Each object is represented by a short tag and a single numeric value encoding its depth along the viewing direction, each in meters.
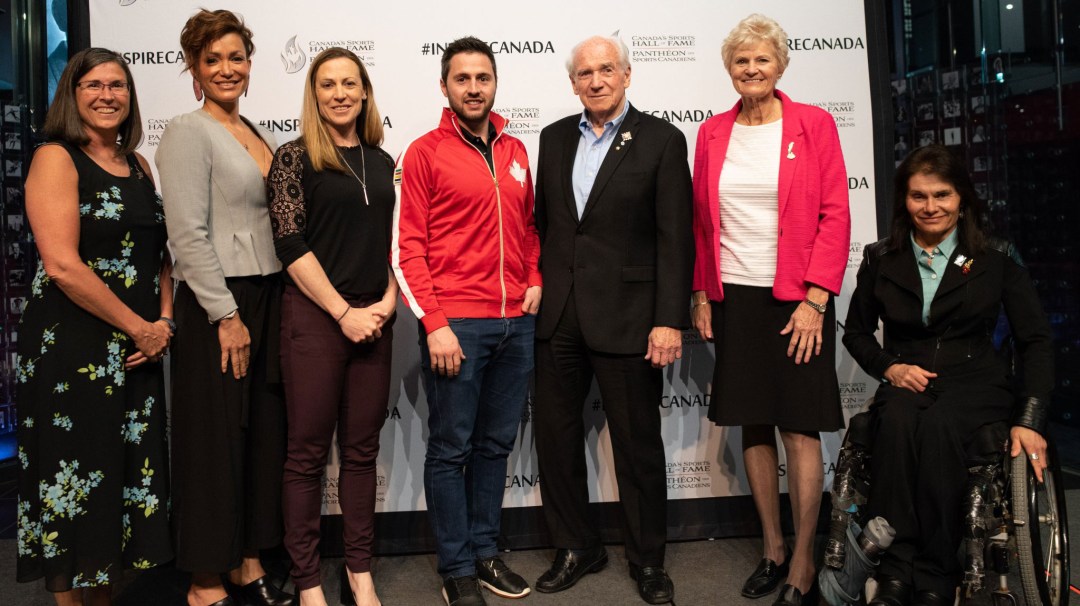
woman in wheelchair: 2.31
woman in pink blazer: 2.57
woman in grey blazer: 2.40
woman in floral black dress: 2.27
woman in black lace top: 2.43
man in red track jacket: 2.55
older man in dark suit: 2.60
